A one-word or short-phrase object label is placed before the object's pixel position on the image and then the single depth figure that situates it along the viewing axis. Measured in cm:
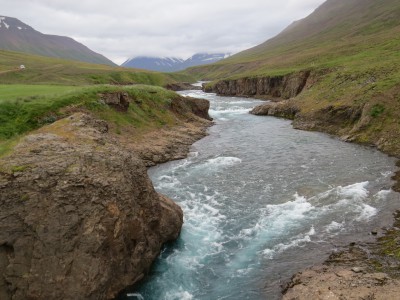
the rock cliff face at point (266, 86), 8050
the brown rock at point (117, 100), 4178
